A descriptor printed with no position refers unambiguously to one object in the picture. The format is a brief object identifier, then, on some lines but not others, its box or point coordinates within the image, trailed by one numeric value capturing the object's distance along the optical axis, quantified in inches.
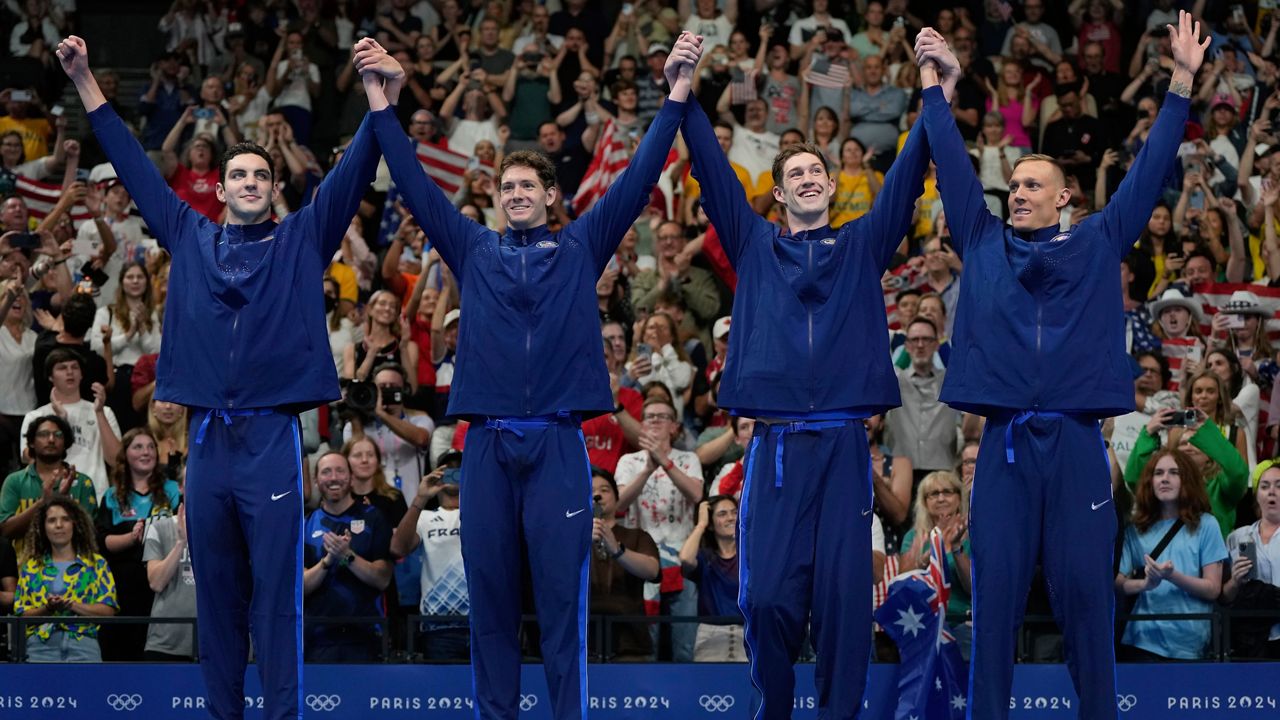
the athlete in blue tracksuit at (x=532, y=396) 521.0
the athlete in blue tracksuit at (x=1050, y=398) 506.3
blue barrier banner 655.1
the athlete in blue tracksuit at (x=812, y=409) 514.3
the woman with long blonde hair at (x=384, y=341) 864.3
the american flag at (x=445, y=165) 1073.5
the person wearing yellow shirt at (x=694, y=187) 1021.2
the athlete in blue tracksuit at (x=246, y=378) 520.4
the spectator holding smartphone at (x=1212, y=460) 759.7
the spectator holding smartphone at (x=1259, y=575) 679.1
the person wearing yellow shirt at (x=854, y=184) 1013.2
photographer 802.2
